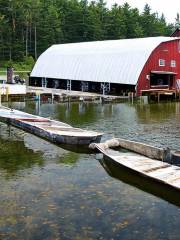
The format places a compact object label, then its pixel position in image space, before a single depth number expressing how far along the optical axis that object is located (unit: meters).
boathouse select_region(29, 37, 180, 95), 49.97
